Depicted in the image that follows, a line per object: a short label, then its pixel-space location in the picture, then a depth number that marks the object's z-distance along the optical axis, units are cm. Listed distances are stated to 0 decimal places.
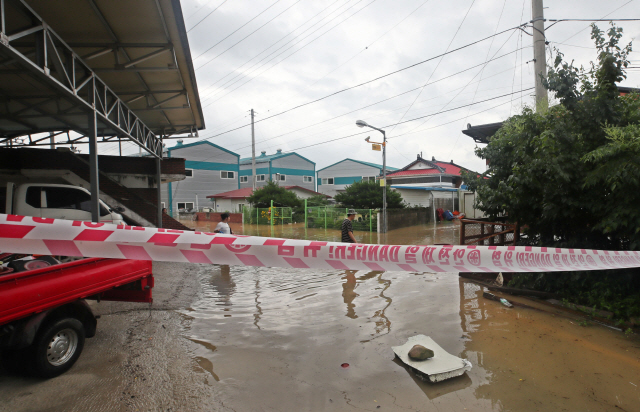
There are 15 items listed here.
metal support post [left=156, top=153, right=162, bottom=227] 1390
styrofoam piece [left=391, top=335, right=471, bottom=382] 338
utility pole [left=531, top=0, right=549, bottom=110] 902
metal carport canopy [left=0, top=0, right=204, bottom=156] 627
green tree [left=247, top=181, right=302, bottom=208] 2639
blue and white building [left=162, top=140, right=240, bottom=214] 3784
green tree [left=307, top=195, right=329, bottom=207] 2555
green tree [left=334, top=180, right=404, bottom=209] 2153
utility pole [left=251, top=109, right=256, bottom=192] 3084
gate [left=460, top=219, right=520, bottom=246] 664
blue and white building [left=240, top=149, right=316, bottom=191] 4438
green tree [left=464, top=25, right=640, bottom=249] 456
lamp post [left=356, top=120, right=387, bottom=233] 1748
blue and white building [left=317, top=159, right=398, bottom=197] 4622
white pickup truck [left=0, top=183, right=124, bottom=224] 777
